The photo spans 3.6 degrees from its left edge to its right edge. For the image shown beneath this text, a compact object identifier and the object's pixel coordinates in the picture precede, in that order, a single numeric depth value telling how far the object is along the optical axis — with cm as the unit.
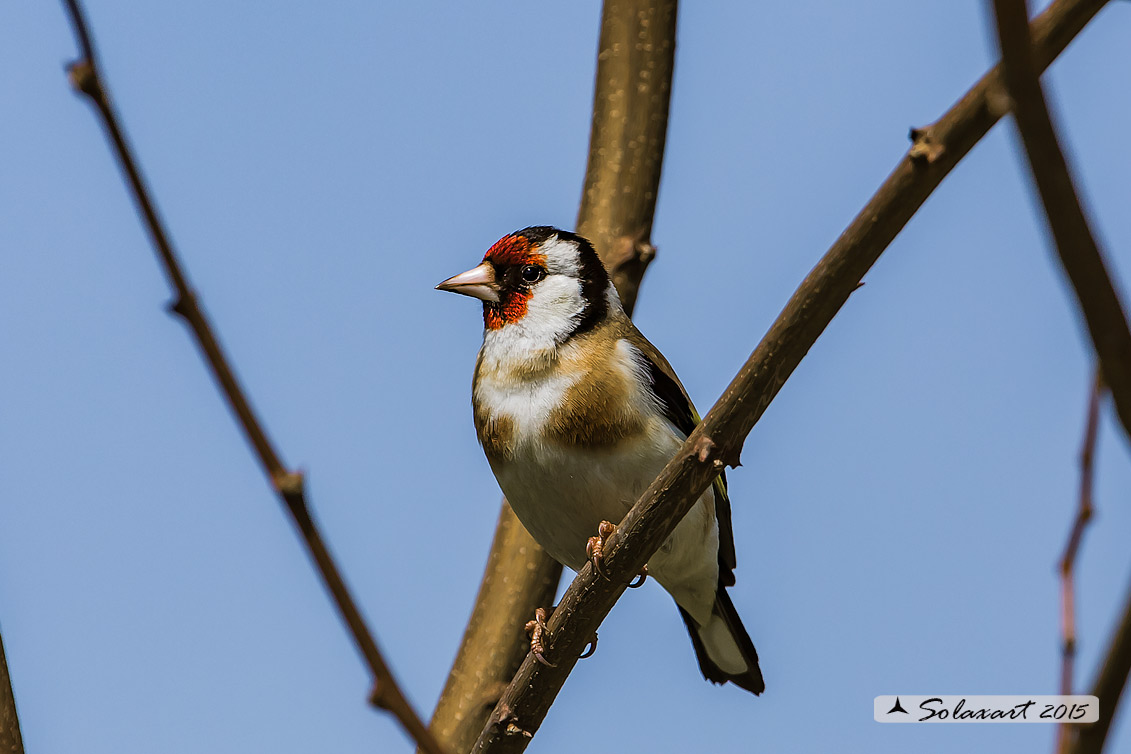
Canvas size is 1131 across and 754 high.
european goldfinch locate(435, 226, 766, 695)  389
